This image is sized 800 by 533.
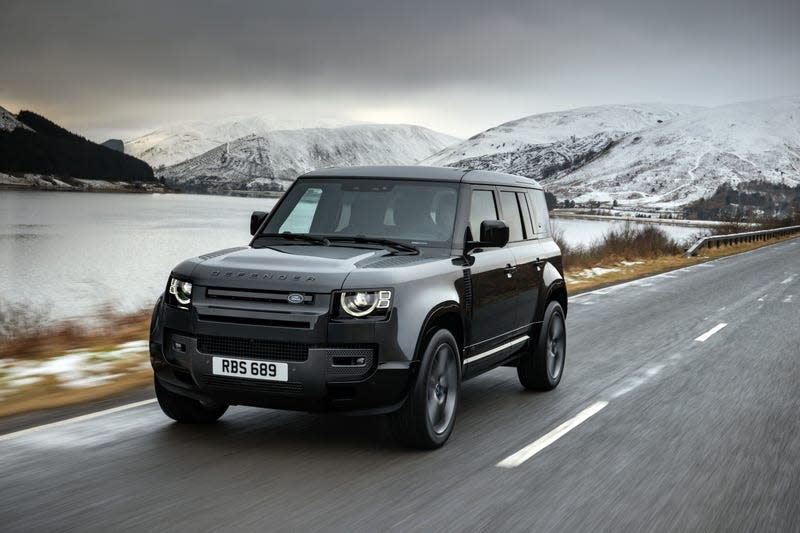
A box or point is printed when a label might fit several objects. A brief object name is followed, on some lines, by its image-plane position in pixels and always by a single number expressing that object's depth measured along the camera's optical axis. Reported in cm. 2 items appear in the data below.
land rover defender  516
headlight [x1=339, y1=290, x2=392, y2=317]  521
